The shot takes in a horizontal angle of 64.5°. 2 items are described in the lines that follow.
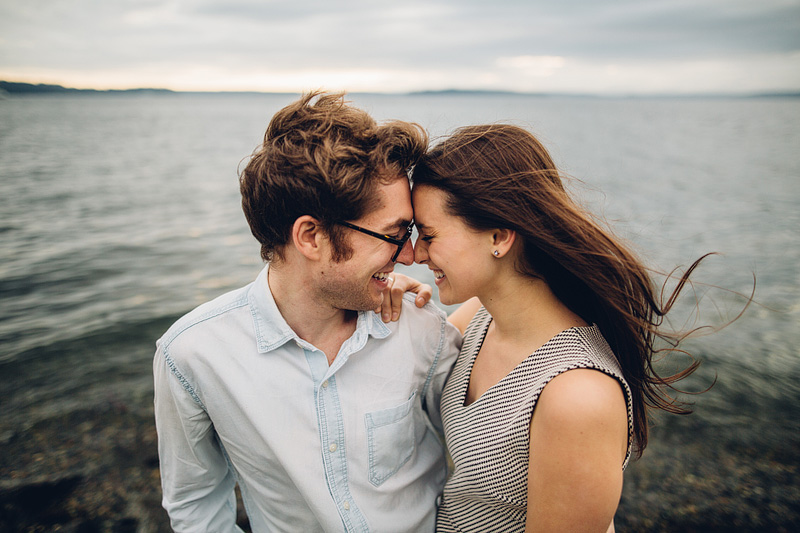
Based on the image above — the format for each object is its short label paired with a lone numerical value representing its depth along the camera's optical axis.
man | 0.80
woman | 0.68
